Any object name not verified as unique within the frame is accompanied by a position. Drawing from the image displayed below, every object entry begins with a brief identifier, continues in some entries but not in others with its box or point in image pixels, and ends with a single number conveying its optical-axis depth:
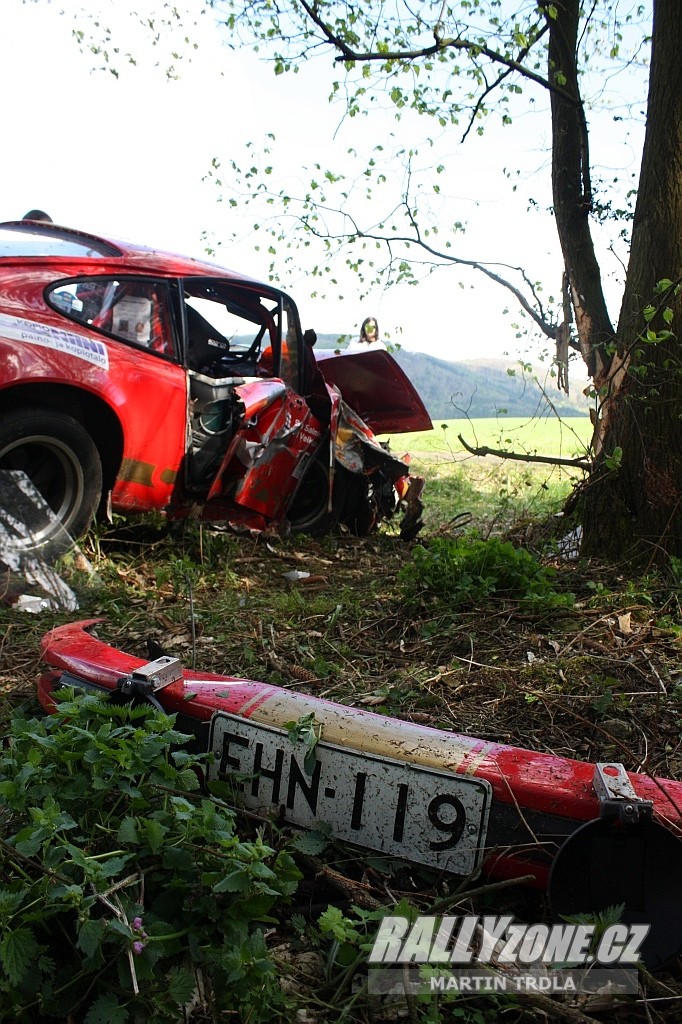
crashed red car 4.10
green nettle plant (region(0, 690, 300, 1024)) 1.41
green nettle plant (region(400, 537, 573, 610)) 3.63
